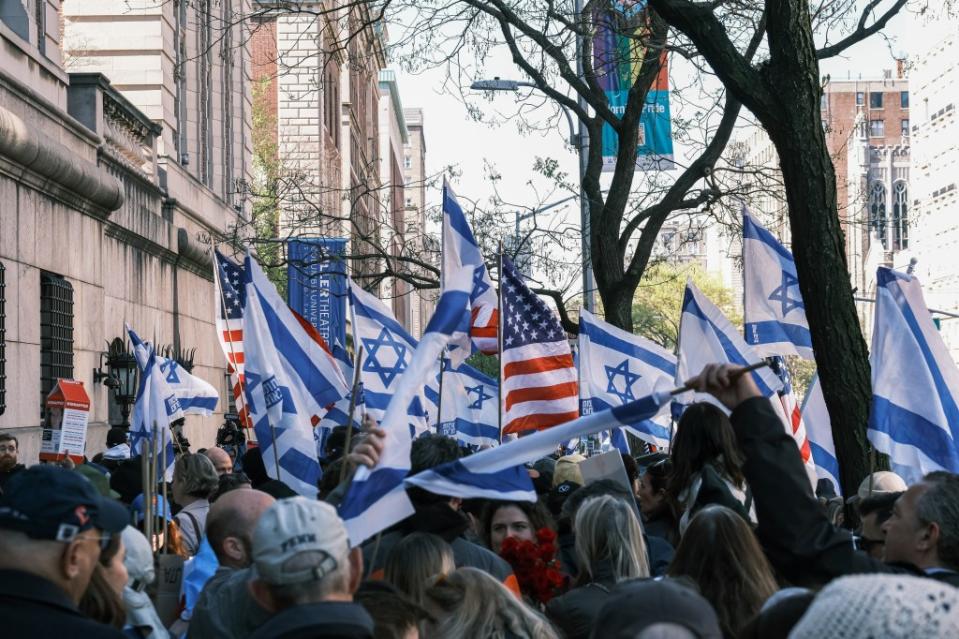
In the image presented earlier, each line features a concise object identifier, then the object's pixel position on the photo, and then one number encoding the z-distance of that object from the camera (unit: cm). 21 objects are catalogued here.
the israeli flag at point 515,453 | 453
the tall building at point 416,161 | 13525
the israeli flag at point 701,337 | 1120
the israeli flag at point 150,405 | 1228
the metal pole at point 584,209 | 2236
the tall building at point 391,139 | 10750
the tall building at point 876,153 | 12269
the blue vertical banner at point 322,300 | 2284
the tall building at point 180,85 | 2650
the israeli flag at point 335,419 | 1196
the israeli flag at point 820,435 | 1166
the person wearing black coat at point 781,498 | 405
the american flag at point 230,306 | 1278
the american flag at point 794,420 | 1130
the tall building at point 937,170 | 8225
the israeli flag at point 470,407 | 1505
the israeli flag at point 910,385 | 789
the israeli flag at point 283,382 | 891
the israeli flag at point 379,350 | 1289
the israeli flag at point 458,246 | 1072
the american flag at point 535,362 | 1252
